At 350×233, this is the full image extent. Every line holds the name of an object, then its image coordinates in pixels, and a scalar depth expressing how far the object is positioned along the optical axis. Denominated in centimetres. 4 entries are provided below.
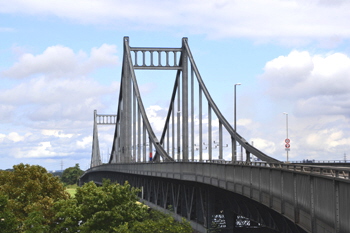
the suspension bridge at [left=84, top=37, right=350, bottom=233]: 2305
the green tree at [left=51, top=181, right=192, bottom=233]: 4869
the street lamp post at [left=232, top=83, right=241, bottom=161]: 5433
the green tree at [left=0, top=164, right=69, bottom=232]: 5139
